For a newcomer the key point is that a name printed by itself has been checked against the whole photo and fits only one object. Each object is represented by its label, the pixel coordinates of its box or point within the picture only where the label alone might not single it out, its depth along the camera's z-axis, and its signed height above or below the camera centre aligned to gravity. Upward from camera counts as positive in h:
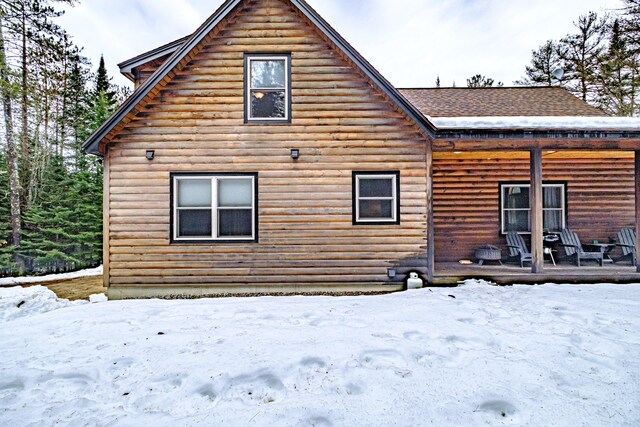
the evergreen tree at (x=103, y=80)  21.36 +9.78
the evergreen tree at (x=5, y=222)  13.09 -0.31
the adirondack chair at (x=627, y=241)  8.03 -0.66
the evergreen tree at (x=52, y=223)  13.38 -0.33
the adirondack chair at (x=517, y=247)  7.51 -0.79
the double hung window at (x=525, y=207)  8.71 +0.27
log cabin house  6.41 +1.10
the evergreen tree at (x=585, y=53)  16.81 +9.24
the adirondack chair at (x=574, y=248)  7.48 -0.81
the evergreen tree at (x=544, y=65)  18.41 +9.42
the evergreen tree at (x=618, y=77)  15.21 +7.28
